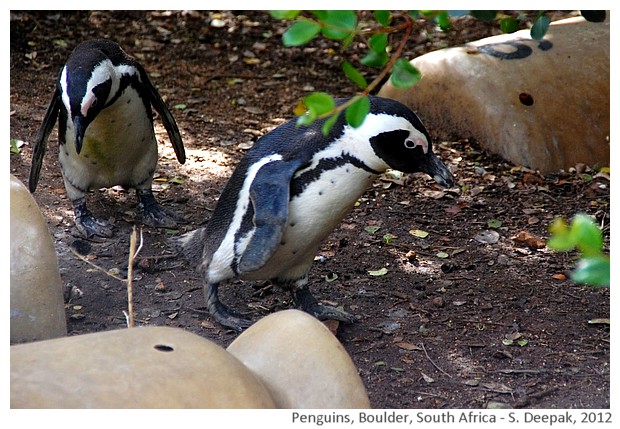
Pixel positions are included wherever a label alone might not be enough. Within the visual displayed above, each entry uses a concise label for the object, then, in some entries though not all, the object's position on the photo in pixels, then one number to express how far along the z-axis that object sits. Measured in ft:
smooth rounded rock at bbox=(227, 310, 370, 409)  13.41
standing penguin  22.76
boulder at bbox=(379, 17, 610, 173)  30.22
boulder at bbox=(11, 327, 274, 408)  11.30
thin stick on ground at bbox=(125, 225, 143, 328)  15.39
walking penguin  18.21
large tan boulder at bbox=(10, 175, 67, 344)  16.16
